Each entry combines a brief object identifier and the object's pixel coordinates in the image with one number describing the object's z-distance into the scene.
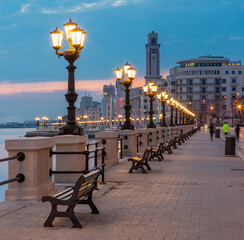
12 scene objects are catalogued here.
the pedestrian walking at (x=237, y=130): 49.69
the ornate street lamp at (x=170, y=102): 53.41
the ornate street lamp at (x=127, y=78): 25.57
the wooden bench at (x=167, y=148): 27.14
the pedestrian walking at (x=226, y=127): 51.50
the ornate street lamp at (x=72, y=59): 14.15
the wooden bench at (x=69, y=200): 8.02
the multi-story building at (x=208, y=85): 169.50
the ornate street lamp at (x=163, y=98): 44.87
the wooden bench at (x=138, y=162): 17.05
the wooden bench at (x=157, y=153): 22.64
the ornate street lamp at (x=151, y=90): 34.53
